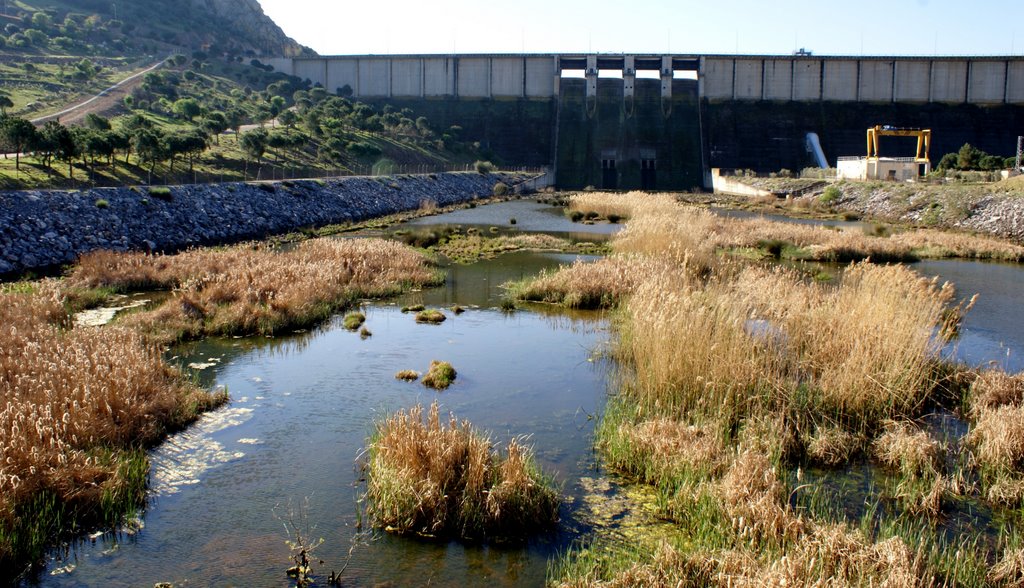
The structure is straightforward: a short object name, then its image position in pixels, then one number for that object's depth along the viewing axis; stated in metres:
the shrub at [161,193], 30.72
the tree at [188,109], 53.22
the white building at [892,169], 58.50
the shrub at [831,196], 54.19
